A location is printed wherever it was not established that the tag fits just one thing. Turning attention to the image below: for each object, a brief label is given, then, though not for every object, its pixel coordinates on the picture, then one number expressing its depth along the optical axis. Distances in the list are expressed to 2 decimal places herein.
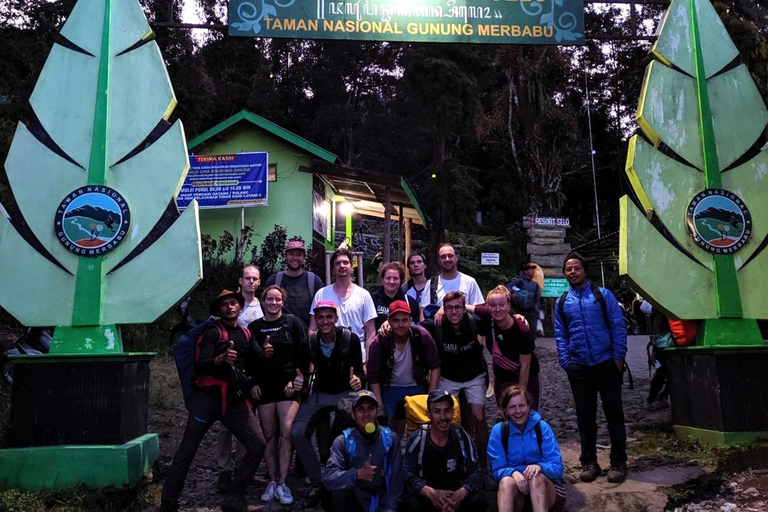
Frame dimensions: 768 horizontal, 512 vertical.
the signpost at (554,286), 17.86
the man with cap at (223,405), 5.02
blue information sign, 16.56
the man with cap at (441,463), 4.66
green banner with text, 7.52
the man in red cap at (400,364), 5.52
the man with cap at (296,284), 6.40
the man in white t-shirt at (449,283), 6.18
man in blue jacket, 5.54
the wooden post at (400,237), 19.00
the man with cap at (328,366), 5.50
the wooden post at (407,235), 19.48
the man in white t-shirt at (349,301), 6.04
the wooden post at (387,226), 16.52
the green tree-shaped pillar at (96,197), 5.87
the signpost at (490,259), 19.57
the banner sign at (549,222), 19.19
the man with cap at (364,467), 4.69
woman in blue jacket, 4.58
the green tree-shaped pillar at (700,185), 6.53
